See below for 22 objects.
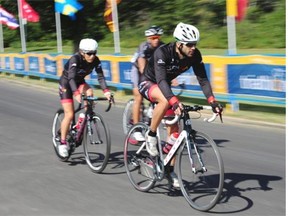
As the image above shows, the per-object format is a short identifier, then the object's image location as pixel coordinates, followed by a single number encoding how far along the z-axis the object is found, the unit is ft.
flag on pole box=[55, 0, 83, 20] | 69.10
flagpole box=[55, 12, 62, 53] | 82.56
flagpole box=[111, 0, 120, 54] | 62.18
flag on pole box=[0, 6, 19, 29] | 94.43
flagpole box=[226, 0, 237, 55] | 43.75
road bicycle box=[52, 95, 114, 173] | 24.36
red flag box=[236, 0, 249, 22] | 45.12
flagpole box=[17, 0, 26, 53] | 89.58
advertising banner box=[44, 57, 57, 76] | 72.60
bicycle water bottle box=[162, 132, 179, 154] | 20.15
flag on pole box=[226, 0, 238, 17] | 43.68
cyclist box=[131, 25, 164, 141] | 29.35
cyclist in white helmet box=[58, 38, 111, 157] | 24.90
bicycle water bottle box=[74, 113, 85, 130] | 25.70
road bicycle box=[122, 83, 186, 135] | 32.04
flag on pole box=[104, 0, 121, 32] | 68.17
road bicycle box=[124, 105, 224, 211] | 18.20
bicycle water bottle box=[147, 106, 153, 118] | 26.42
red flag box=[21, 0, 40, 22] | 87.60
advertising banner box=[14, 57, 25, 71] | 83.64
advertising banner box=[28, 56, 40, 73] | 78.43
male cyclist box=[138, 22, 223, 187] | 18.76
